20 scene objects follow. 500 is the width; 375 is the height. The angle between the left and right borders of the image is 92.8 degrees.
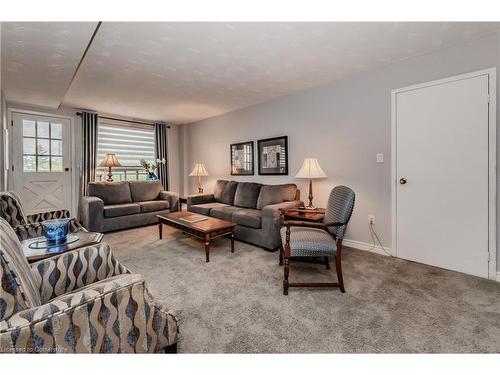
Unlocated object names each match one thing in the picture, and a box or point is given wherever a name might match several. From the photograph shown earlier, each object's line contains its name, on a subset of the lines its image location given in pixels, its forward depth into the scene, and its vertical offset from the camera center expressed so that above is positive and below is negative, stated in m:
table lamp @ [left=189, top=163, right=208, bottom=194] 5.01 +0.26
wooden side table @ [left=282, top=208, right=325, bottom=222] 2.72 -0.38
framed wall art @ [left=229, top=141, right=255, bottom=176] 4.45 +0.48
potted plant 5.29 +0.39
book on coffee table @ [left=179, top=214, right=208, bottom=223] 3.15 -0.48
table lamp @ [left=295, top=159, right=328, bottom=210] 3.04 +0.15
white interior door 2.25 +0.08
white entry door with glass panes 4.06 +0.41
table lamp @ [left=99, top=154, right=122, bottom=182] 4.56 +0.42
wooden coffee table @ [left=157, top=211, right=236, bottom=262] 2.71 -0.54
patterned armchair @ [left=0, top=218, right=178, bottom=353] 0.77 -0.49
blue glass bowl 1.71 -0.34
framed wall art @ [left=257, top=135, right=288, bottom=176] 3.90 +0.46
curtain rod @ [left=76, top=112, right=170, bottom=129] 4.61 +1.38
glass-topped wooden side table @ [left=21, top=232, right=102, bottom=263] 1.53 -0.45
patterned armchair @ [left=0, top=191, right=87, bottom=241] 2.11 -0.33
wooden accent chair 2.01 -0.50
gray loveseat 3.84 -0.37
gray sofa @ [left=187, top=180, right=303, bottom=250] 3.02 -0.37
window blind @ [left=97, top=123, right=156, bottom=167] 4.96 +0.90
